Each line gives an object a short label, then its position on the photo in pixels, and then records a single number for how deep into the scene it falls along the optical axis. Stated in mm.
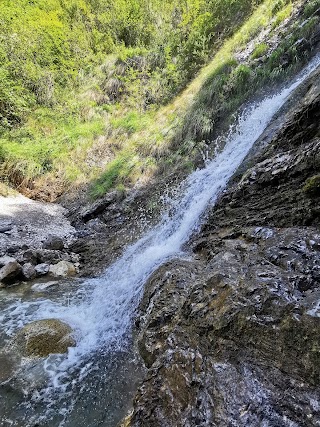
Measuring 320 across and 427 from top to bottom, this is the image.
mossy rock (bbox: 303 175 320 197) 3880
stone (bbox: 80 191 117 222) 10016
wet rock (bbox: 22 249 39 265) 7113
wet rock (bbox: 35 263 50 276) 6850
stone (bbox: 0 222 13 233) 8102
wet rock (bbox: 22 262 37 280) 6645
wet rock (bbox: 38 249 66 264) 7314
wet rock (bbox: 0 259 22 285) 6312
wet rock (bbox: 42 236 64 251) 7965
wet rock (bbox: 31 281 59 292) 6277
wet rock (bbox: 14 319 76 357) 4348
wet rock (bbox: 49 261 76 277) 6978
